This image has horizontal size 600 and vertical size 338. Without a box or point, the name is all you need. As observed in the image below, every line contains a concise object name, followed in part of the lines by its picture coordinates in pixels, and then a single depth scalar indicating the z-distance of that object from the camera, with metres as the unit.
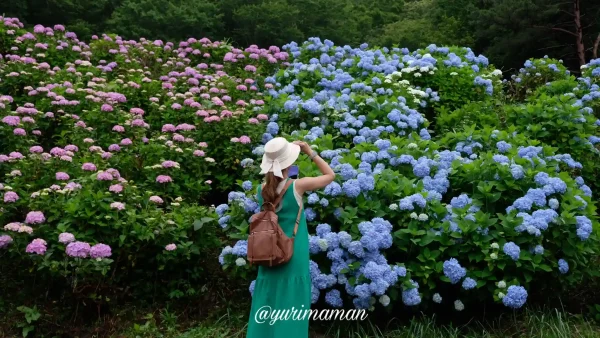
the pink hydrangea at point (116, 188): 4.09
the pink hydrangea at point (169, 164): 4.67
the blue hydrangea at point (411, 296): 3.54
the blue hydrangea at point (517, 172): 4.07
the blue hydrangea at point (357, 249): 3.59
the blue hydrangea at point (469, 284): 3.58
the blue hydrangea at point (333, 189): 3.90
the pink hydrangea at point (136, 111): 5.57
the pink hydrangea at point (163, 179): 4.55
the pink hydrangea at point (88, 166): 4.41
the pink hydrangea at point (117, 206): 3.92
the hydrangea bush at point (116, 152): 3.88
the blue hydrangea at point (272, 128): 5.57
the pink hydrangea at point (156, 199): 4.15
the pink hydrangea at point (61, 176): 4.25
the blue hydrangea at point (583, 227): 3.74
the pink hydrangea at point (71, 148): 4.70
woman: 2.90
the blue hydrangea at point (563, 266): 3.70
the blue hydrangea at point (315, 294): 3.65
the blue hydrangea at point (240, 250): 3.83
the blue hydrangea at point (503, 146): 4.77
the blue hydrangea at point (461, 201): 3.99
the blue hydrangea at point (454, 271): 3.58
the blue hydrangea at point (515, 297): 3.48
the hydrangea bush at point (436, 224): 3.62
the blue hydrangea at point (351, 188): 3.88
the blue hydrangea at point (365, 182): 3.94
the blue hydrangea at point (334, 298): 3.64
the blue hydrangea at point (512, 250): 3.55
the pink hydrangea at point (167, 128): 5.29
